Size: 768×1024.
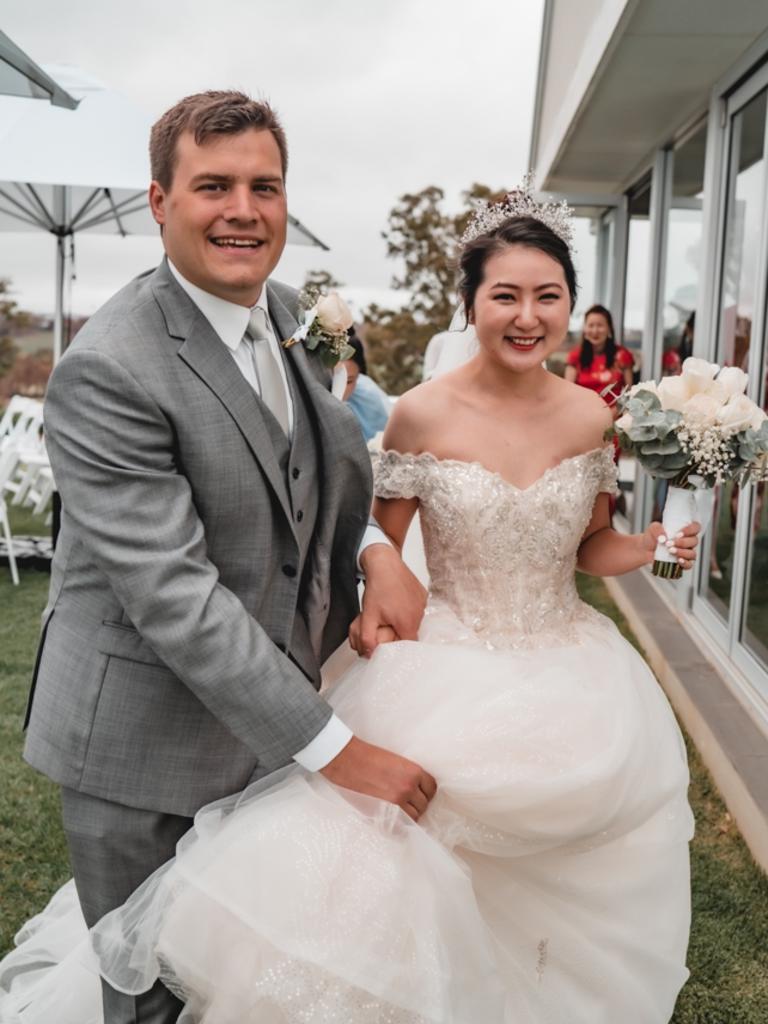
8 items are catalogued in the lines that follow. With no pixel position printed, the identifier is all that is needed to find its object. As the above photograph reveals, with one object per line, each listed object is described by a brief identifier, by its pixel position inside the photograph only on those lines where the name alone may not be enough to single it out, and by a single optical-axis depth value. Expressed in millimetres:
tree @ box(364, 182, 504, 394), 18656
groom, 1774
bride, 1847
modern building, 5094
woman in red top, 9547
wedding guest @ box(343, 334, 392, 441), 6992
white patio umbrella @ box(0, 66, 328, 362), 7305
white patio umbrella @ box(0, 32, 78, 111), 4887
